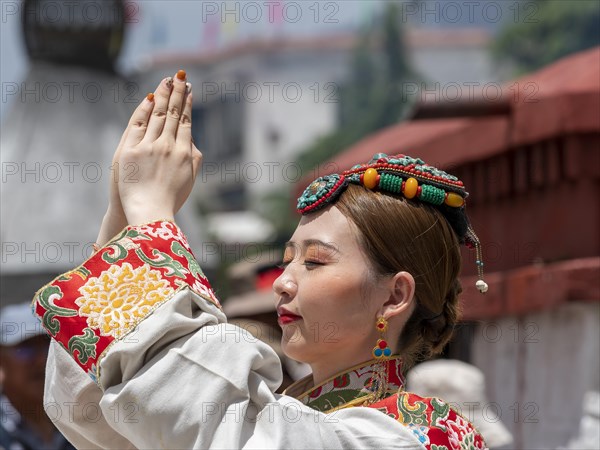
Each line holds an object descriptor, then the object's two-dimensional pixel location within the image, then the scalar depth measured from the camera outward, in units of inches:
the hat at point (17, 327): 346.3
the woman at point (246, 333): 134.4
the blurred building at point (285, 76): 3169.5
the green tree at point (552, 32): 2733.4
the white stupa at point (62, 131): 530.3
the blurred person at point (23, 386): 341.1
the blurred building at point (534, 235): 334.1
